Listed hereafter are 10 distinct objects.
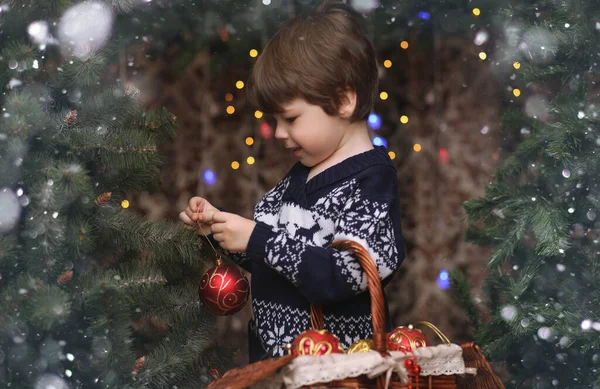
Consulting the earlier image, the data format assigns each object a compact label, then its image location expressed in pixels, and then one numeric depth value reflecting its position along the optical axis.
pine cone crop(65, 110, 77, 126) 1.53
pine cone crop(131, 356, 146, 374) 1.59
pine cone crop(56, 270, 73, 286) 1.44
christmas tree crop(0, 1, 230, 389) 1.41
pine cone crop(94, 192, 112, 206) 1.60
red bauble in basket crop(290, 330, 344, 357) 1.37
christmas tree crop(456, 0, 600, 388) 1.87
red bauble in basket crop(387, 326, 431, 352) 1.47
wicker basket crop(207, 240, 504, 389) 1.28
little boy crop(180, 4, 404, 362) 1.65
